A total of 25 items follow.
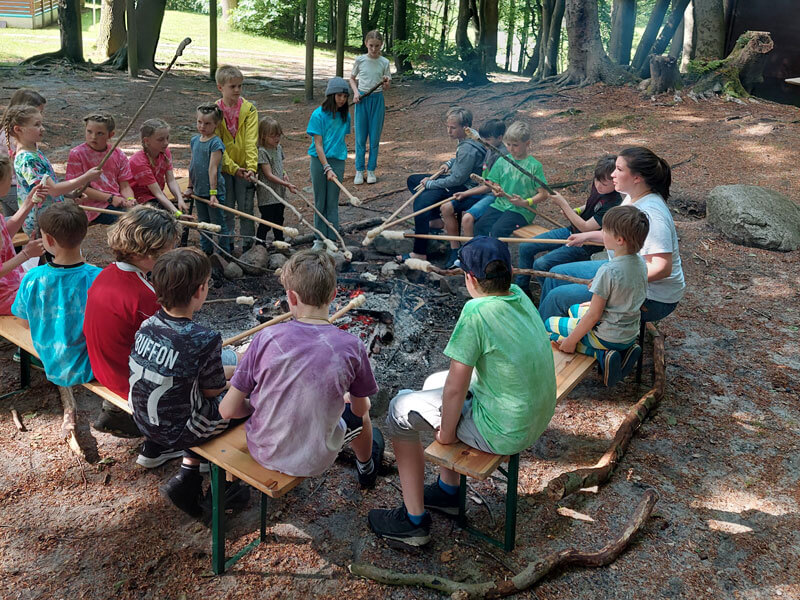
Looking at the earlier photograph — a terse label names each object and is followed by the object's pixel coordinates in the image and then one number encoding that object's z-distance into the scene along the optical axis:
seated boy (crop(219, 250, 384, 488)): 2.90
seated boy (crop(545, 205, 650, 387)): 4.05
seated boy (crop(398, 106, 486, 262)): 6.66
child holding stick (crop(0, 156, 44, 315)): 4.22
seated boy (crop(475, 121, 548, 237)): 6.11
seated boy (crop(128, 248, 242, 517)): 3.08
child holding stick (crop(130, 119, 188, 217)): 5.95
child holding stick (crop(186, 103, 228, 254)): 6.11
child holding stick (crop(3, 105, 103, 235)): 5.14
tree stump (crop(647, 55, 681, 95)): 11.90
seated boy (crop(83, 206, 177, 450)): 3.44
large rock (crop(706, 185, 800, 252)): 7.15
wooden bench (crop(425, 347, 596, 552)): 3.08
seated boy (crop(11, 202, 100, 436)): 3.77
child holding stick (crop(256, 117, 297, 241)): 6.71
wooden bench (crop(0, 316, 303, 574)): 2.94
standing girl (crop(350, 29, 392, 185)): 9.70
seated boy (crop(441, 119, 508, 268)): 6.56
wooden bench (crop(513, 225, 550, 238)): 6.27
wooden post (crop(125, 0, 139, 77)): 14.16
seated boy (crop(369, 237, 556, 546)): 3.01
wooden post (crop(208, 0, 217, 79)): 15.23
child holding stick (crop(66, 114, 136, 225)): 5.63
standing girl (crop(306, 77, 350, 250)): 6.98
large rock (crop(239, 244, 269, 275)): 6.47
